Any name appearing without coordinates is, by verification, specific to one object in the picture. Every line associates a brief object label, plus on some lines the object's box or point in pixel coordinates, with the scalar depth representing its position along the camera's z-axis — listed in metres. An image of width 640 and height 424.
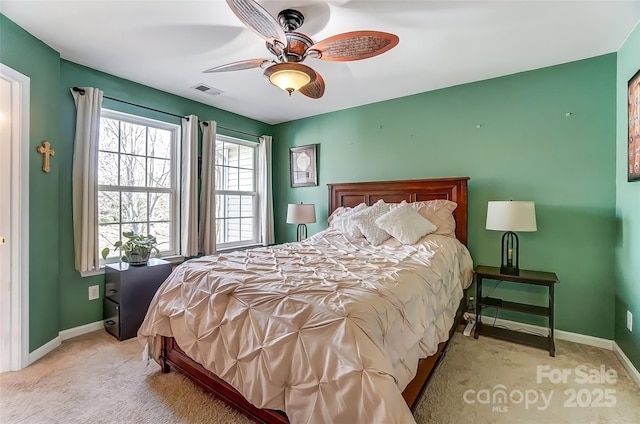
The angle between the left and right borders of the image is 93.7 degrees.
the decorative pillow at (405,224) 2.91
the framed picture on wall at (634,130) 2.13
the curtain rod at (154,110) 2.79
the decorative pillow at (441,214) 3.10
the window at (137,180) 3.14
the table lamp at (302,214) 4.09
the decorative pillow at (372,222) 3.06
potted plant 2.93
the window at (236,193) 4.32
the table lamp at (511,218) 2.58
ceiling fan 1.73
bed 1.21
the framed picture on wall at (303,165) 4.52
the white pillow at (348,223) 3.26
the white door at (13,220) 2.22
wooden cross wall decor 2.47
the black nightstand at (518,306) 2.51
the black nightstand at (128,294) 2.77
